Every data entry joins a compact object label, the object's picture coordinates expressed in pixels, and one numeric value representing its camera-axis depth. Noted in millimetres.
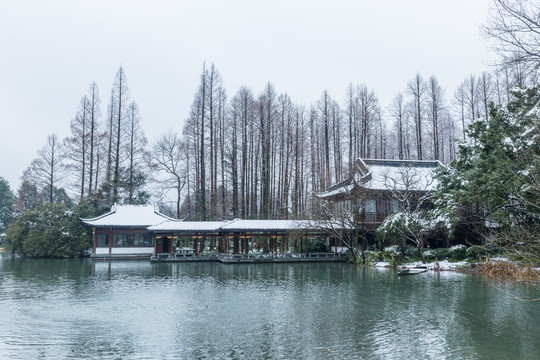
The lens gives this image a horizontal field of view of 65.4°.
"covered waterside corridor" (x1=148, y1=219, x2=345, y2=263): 27719
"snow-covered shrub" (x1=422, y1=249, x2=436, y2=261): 24391
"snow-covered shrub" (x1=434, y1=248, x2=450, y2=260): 24219
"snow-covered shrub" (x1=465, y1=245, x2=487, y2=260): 22669
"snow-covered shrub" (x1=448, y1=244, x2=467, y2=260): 23672
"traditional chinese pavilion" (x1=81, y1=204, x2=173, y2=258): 31141
